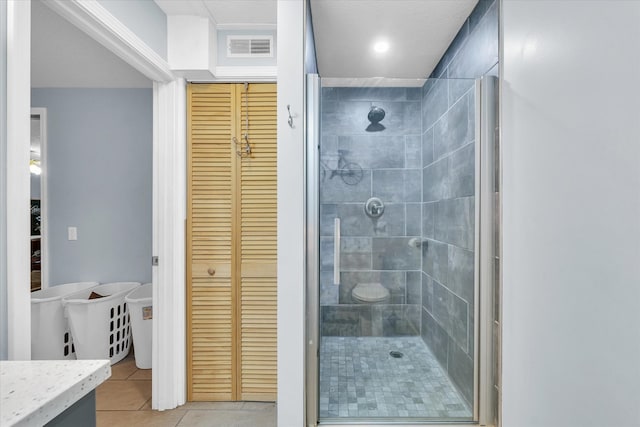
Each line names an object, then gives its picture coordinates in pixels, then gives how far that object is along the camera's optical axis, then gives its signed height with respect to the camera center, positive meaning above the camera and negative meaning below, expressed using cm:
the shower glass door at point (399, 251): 161 -18
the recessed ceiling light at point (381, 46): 214 +119
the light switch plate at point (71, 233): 277 -16
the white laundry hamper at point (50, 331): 234 -87
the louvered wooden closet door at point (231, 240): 208 -16
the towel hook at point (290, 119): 143 +44
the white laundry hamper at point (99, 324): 235 -84
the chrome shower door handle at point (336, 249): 163 -17
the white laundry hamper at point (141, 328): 240 -86
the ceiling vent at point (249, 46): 203 +110
